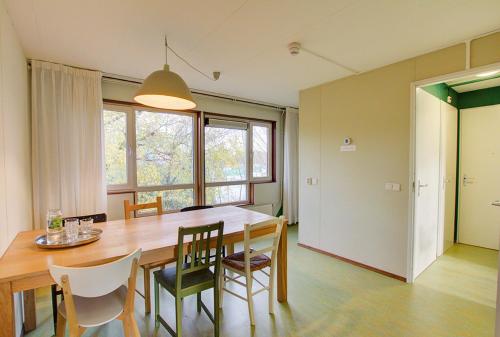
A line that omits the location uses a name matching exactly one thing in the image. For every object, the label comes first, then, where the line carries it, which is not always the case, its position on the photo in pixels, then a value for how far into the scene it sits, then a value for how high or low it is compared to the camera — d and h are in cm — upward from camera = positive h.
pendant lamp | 185 +57
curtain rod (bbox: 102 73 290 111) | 328 +112
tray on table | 170 -54
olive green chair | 175 -88
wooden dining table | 133 -57
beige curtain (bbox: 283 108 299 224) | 518 -4
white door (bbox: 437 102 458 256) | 354 -23
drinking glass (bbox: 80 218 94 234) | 200 -50
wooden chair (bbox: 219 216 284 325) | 208 -89
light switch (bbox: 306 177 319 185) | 379 -28
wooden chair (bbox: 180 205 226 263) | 315 -58
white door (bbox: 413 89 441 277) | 287 -23
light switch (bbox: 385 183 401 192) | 290 -30
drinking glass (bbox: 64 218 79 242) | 188 -49
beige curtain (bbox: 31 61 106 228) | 278 +26
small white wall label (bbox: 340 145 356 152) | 331 +18
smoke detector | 239 +110
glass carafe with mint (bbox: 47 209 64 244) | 184 -44
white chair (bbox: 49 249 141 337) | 129 -75
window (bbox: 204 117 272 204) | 443 +10
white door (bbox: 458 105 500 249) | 374 -22
